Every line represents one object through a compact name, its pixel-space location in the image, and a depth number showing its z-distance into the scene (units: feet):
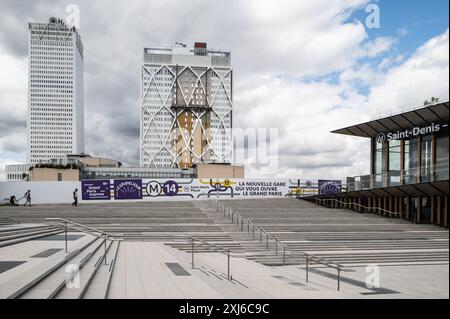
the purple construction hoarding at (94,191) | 101.40
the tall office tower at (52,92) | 585.63
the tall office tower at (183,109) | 517.96
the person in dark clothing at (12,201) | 94.94
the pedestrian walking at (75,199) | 92.96
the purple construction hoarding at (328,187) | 117.60
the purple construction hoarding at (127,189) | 102.42
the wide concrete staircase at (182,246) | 24.82
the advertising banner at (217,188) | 106.32
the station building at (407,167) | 77.71
